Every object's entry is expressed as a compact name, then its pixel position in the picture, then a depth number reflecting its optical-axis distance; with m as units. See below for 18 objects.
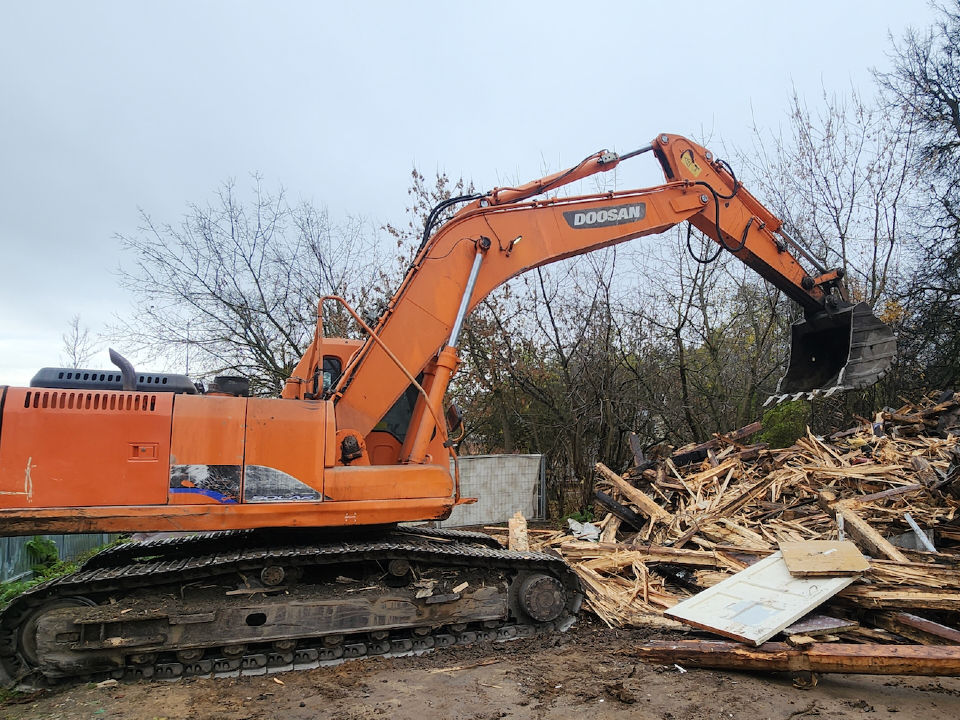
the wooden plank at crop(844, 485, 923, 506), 7.75
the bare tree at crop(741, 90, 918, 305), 14.62
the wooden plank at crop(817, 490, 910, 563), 6.29
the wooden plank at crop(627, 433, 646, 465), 11.60
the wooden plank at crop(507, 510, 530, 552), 8.12
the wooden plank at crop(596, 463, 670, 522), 9.03
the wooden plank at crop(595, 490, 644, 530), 9.48
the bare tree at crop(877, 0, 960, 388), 13.54
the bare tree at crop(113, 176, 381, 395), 15.08
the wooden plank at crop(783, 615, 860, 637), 4.62
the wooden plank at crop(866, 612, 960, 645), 4.54
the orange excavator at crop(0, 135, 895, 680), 4.61
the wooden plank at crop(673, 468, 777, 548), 8.07
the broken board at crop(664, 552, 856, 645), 4.66
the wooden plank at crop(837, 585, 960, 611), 4.93
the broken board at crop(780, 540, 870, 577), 5.18
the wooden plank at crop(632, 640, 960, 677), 4.05
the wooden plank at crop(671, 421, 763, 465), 10.99
